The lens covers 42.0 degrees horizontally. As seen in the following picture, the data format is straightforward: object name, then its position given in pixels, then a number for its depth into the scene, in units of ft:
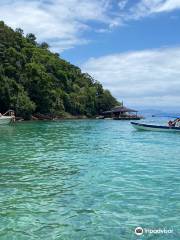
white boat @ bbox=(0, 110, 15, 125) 128.61
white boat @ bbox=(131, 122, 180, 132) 94.51
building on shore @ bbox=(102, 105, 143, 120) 216.47
